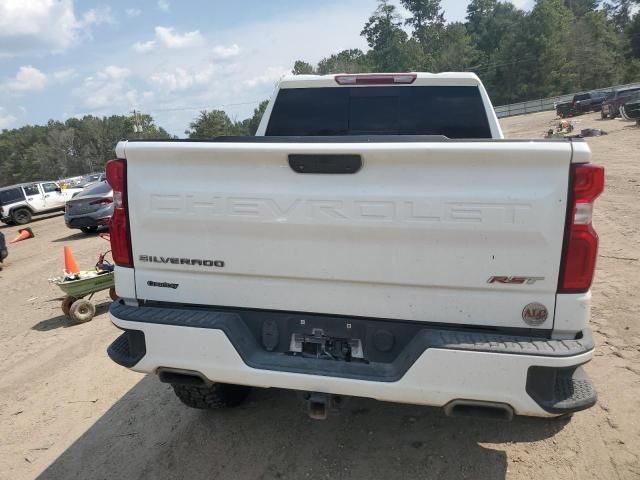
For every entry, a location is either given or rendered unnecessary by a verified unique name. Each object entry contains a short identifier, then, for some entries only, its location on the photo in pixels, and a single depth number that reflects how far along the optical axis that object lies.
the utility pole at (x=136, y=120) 57.59
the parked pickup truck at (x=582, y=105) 39.31
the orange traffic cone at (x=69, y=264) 6.88
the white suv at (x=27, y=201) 22.53
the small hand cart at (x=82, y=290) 6.38
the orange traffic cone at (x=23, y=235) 16.58
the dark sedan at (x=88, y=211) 14.12
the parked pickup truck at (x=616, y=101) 30.59
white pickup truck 2.23
